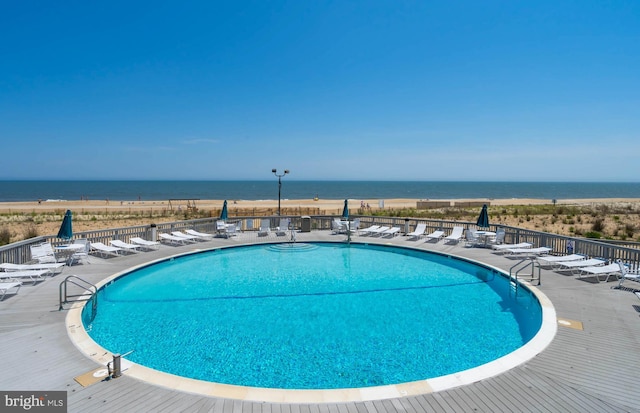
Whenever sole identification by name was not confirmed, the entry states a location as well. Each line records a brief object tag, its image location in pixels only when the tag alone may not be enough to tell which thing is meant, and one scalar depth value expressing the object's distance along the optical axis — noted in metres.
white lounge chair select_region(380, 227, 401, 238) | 16.38
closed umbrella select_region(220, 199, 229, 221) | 16.46
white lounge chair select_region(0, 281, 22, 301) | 7.18
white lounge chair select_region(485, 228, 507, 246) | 13.55
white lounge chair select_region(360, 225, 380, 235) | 16.81
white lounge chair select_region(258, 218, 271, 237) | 16.84
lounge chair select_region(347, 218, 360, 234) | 17.54
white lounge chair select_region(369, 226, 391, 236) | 16.58
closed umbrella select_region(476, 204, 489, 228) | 13.70
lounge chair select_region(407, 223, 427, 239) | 15.86
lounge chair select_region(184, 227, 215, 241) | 15.00
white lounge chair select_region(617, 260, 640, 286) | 8.29
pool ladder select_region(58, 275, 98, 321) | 7.25
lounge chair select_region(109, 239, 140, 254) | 12.16
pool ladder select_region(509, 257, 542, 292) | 8.87
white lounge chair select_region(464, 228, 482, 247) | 13.94
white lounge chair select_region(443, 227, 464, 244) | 14.81
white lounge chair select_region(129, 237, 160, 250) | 12.90
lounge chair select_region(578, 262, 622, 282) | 8.96
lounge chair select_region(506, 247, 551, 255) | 11.59
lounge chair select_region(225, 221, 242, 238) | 15.93
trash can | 17.83
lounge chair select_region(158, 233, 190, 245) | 14.08
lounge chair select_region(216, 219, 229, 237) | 15.98
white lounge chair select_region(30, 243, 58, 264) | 10.02
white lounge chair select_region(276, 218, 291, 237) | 17.45
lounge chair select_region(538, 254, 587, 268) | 9.93
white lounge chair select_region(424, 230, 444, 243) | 14.96
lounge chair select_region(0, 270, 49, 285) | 8.13
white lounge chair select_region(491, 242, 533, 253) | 12.00
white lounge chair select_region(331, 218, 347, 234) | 17.30
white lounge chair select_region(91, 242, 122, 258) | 11.89
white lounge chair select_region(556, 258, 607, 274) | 9.55
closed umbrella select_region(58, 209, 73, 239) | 10.64
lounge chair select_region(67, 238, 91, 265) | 10.67
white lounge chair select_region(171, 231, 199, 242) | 14.38
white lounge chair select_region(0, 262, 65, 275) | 8.60
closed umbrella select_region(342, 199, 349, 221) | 17.14
